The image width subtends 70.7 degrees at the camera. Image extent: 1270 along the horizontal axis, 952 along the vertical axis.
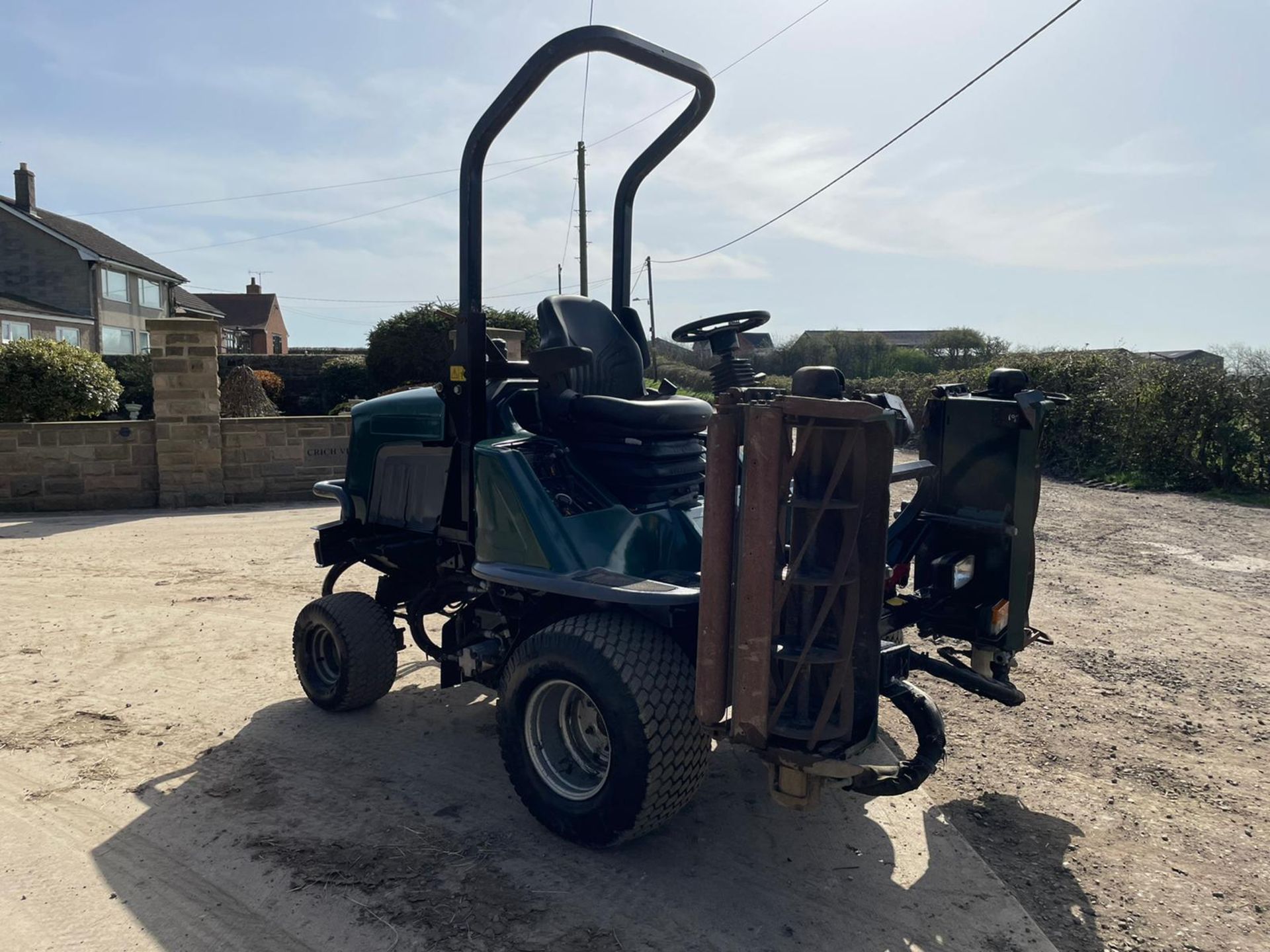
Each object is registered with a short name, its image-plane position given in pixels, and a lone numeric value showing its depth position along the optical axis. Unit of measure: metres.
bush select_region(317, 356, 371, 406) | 23.11
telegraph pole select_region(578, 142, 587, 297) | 28.02
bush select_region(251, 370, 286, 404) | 23.34
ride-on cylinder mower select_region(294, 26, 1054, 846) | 2.69
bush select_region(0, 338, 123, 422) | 12.30
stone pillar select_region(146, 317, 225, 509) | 11.12
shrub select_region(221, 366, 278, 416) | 18.19
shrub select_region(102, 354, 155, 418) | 22.45
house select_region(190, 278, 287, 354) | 54.50
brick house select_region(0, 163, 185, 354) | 33.50
